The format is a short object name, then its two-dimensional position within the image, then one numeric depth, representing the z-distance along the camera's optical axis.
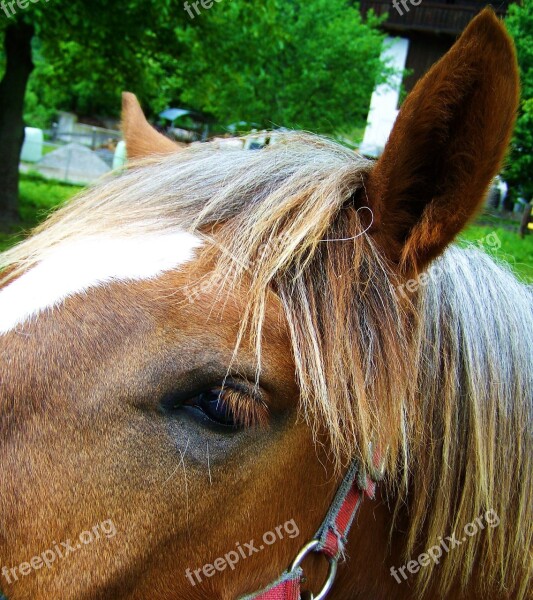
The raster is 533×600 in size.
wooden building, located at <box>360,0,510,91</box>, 25.73
